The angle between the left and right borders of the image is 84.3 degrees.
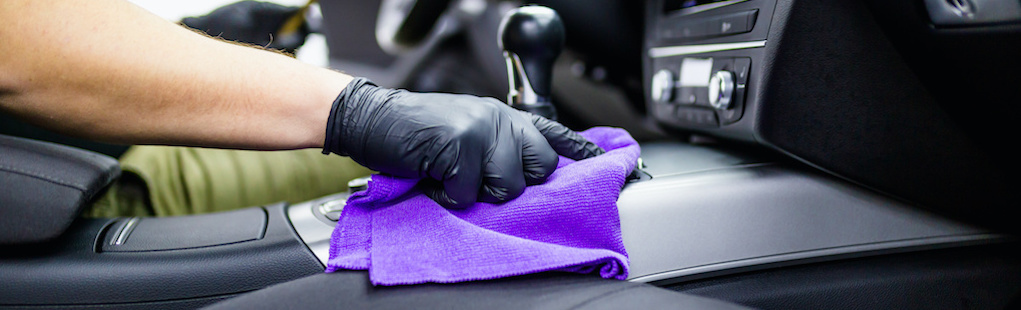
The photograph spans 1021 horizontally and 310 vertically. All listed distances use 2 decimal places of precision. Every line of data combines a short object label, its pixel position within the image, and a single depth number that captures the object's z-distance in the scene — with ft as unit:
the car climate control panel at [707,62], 1.78
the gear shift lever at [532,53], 2.09
